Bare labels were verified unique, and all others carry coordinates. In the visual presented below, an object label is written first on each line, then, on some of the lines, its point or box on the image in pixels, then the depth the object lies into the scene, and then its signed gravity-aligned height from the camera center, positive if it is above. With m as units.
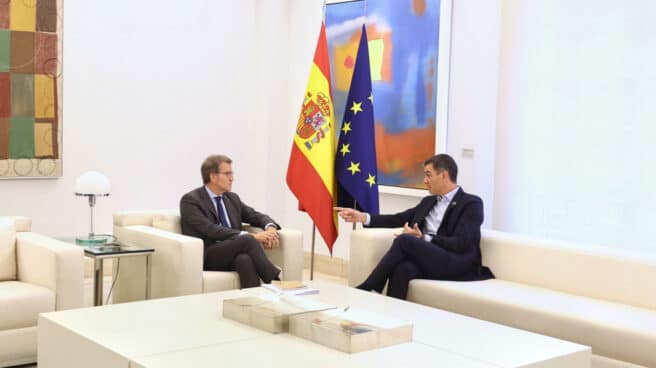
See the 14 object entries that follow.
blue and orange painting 7.49 +0.61
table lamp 5.82 -0.39
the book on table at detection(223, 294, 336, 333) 3.89 -0.84
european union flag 6.41 -0.06
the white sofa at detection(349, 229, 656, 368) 4.63 -0.98
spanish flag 6.45 -0.14
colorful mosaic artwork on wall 7.16 +0.38
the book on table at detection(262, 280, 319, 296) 4.59 -0.85
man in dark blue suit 5.83 -0.70
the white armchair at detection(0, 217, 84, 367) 4.85 -0.96
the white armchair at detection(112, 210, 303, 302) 5.59 -0.88
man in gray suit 5.92 -0.68
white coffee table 3.44 -0.92
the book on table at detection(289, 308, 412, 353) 3.59 -0.85
